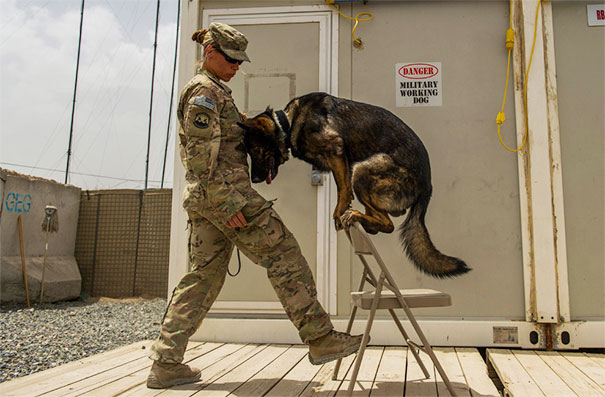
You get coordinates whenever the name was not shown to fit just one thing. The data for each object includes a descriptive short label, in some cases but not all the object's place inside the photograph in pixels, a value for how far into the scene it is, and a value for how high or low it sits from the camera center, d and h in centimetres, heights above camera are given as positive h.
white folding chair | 194 -23
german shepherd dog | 264 +58
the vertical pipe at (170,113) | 961 +293
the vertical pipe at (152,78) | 1011 +370
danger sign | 330 +121
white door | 327 +117
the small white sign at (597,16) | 323 +169
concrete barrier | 626 +2
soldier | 217 +6
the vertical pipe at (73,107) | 951 +293
